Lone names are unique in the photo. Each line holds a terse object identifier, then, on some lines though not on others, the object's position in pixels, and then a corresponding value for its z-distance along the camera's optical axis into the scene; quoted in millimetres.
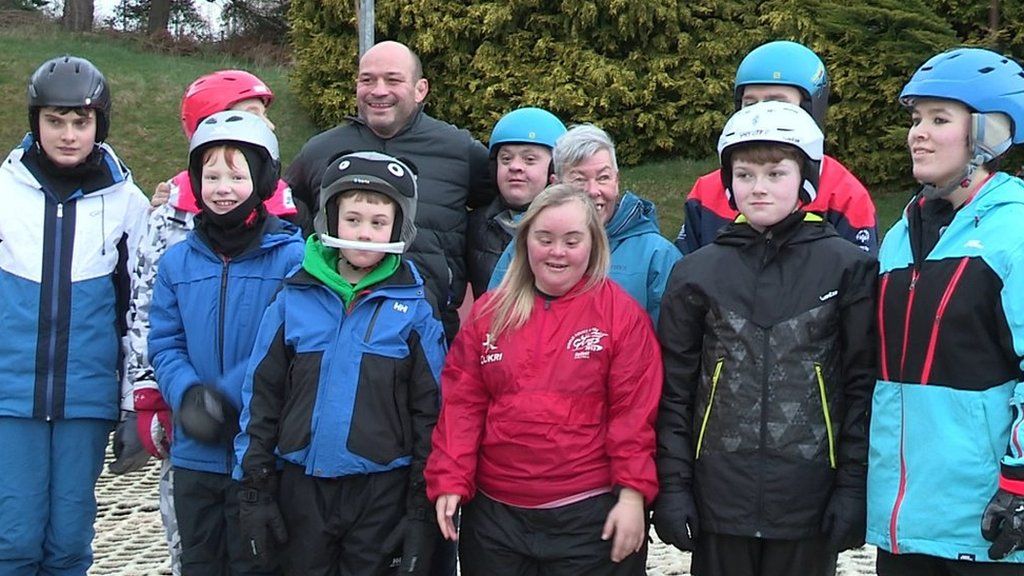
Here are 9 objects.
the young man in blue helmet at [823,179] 4031
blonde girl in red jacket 3381
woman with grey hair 3850
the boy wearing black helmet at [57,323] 3957
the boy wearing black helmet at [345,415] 3479
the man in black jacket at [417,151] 4891
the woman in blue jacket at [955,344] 3037
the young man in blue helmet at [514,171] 4699
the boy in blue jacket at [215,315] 3781
